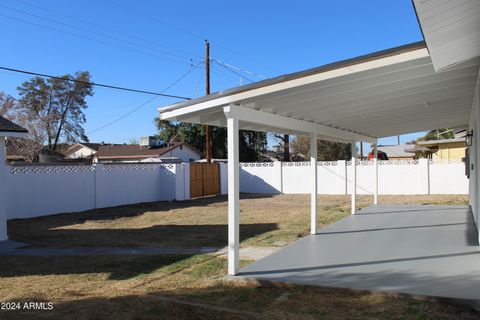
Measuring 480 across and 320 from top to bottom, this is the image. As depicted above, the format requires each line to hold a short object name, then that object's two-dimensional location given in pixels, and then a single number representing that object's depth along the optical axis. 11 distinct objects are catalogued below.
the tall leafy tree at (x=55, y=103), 36.53
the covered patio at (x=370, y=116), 4.96
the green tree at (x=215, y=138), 38.19
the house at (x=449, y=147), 25.80
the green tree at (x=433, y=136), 44.44
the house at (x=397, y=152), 46.83
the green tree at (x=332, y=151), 41.94
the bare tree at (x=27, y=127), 33.91
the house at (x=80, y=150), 51.65
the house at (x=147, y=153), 38.67
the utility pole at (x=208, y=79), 23.95
